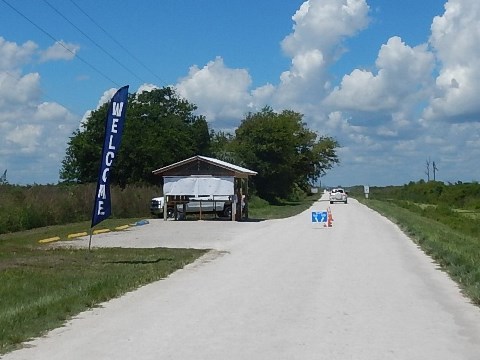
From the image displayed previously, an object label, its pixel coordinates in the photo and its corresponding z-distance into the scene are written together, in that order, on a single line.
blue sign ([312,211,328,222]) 37.50
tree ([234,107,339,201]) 78.25
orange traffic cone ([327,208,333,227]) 37.46
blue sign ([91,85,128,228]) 20.36
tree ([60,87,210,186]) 56.19
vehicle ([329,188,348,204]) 82.94
